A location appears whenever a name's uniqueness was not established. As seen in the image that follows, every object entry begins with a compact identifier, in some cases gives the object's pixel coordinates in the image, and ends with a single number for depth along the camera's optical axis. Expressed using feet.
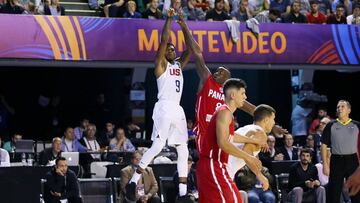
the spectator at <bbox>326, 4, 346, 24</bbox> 79.87
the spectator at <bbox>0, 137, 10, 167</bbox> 60.81
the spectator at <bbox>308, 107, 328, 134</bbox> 77.71
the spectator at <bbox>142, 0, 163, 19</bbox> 74.18
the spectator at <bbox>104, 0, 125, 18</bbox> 73.87
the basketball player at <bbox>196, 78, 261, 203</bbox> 35.65
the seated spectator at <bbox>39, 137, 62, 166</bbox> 62.44
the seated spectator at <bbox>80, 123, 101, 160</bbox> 69.05
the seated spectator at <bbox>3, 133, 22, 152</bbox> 68.96
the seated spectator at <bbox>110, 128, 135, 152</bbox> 69.21
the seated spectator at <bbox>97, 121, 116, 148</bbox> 70.66
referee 53.42
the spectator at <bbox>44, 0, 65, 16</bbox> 71.56
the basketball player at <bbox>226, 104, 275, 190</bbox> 36.99
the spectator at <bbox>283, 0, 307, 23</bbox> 78.28
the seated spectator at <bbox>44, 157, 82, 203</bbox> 56.80
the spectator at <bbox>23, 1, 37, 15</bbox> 70.95
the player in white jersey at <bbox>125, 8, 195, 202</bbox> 49.34
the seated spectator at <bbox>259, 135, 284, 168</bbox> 64.85
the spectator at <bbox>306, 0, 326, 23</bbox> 79.87
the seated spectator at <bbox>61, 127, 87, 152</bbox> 67.62
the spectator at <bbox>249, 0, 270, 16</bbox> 80.12
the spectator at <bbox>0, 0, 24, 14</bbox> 68.85
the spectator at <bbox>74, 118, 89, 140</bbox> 71.61
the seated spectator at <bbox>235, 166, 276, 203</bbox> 57.52
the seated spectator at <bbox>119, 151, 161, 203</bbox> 57.77
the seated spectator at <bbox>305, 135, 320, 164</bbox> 68.02
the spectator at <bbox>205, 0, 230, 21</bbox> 75.77
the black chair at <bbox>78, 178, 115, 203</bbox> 59.77
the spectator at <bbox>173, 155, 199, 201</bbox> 58.80
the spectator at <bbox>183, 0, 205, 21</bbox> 75.97
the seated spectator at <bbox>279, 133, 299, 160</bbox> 68.33
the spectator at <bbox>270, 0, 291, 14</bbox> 81.25
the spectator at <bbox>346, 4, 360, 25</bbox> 80.09
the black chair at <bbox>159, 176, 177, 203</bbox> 59.93
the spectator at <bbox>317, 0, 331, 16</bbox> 82.97
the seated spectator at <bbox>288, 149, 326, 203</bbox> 60.90
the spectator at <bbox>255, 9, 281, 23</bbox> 77.30
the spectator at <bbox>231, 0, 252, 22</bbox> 78.07
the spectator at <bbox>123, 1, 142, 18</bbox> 73.56
